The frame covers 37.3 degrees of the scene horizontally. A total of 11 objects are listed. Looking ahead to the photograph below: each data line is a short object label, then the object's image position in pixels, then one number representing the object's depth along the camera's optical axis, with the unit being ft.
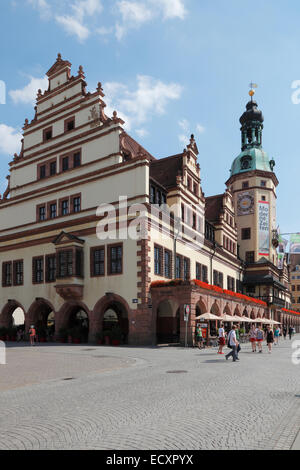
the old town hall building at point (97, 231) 109.60
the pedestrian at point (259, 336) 91.18
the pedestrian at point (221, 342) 84.69
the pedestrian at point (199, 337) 98.63
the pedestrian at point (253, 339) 93.80
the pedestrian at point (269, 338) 92.11
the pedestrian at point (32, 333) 106.45
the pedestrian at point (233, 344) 70.44
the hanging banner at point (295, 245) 150.65
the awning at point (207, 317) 103.84
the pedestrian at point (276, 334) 141.57
